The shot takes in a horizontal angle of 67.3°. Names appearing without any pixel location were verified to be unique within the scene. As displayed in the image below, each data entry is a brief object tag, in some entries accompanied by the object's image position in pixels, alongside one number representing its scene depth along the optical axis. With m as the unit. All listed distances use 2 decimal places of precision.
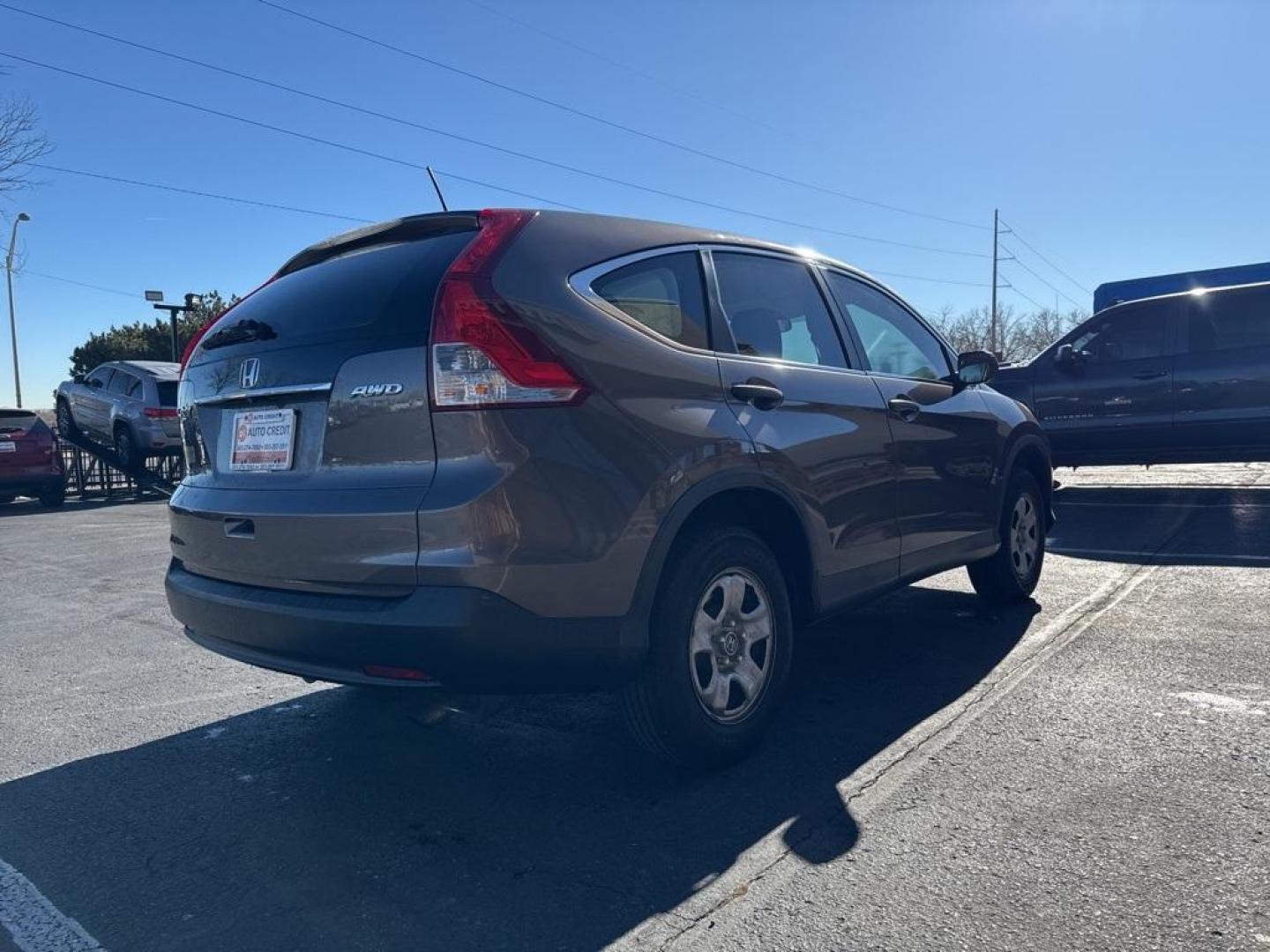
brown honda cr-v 2.64
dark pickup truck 9.69
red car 14.51
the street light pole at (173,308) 22.45
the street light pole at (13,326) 37.84
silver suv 15.90
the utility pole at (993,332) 49.02
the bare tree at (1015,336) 54.62
